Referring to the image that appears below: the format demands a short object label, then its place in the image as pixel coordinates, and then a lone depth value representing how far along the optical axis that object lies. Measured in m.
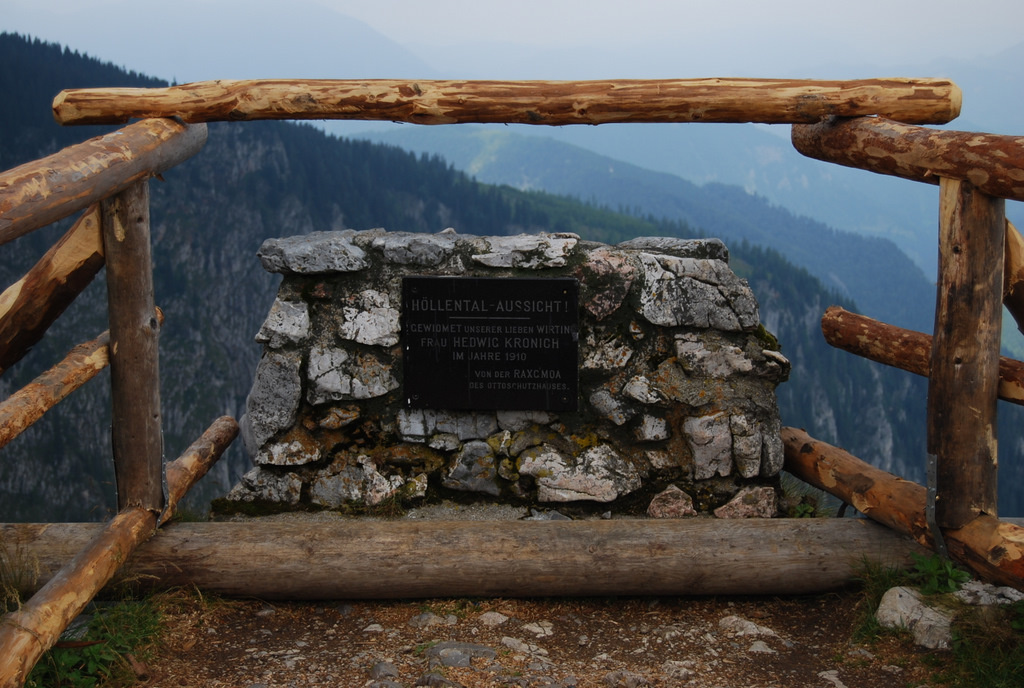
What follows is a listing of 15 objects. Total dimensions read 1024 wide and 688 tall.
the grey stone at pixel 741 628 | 4.16
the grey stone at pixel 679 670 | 3.71
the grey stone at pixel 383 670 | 3.63
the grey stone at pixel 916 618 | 3.78
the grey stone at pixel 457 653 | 3.74
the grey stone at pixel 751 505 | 5.12
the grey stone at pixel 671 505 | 5.07
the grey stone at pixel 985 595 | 3.94
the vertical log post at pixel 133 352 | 4.08
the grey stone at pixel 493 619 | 4.21
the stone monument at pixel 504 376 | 5.02
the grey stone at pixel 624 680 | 3.60
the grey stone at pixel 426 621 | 4.19
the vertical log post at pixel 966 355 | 3.51
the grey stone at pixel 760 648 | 3.95
